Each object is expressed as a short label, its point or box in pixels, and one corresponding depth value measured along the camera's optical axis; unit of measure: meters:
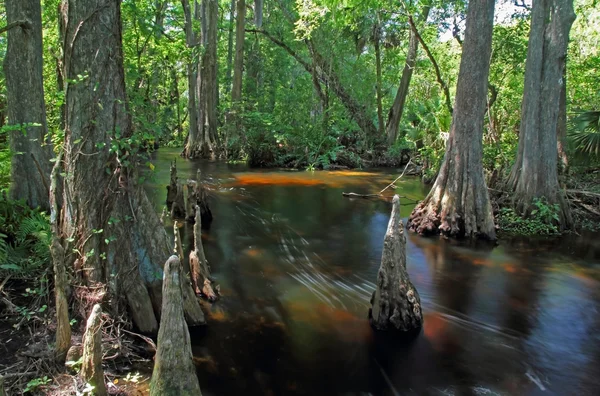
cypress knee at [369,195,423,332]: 5.82
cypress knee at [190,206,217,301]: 6.65
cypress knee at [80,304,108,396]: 3.56
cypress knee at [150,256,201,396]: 3.58
